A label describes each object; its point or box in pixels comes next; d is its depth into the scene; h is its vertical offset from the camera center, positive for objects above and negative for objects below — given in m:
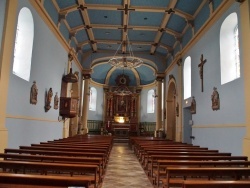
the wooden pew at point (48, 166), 3.00 -0.57
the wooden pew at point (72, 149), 5.21 -0.60
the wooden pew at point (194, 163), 3.82 -0.62
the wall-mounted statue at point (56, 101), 10.09 +0.90
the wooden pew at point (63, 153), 4.52 -0.60
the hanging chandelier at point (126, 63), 12.80 +3.45
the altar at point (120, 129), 20.59 -0.49
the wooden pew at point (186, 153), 5.28 -0.65
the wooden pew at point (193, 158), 4.56 -0.64
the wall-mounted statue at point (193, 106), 9.76 +0.78
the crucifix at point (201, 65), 8.88 +2.31
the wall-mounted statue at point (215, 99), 7.41 +0.83
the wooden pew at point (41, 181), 2.15 -0.54
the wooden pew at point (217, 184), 2.10 -0.53
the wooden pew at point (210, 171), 3.06 -0.60
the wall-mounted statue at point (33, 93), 7.42 +0.89
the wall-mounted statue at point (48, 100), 8.88 +0.83
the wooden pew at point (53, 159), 3.63 -0.59
